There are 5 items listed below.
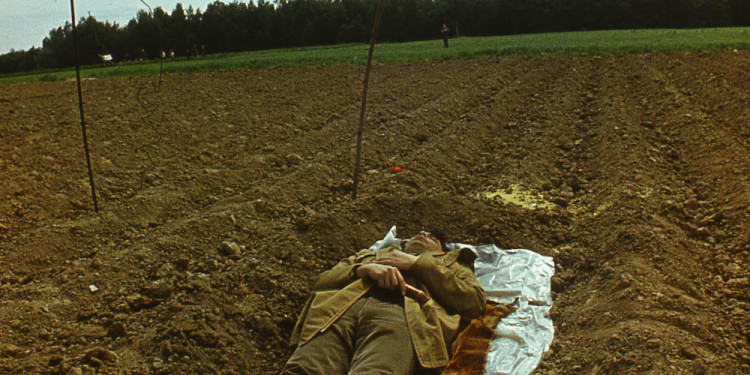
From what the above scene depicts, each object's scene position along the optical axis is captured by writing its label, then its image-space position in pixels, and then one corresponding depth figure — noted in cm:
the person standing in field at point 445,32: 2962
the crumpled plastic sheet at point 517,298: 354
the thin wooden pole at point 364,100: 539
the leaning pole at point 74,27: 487
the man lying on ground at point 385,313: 302
